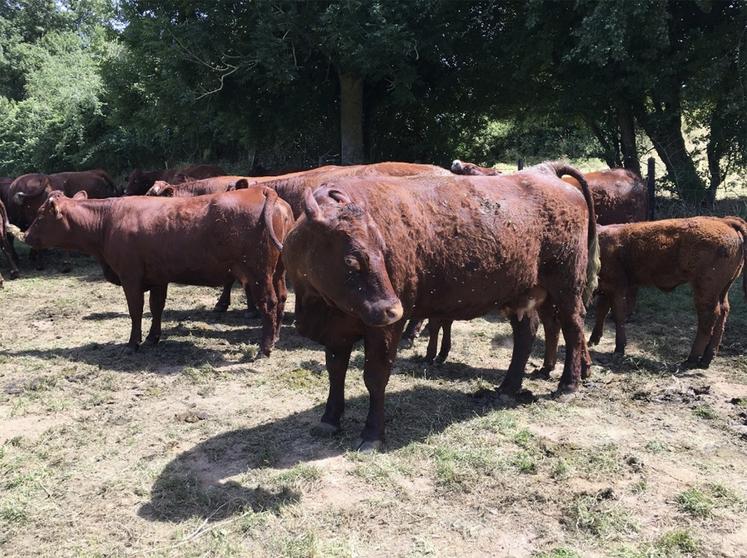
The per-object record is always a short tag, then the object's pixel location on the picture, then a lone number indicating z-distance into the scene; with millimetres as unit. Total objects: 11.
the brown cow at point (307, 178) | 8555
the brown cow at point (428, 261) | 4055
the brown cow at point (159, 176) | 13609
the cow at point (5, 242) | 11991
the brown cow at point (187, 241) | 6805
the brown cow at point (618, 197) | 9750
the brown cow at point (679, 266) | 6418
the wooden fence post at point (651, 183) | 11039
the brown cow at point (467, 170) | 8305
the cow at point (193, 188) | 9602
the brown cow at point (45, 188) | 14000
